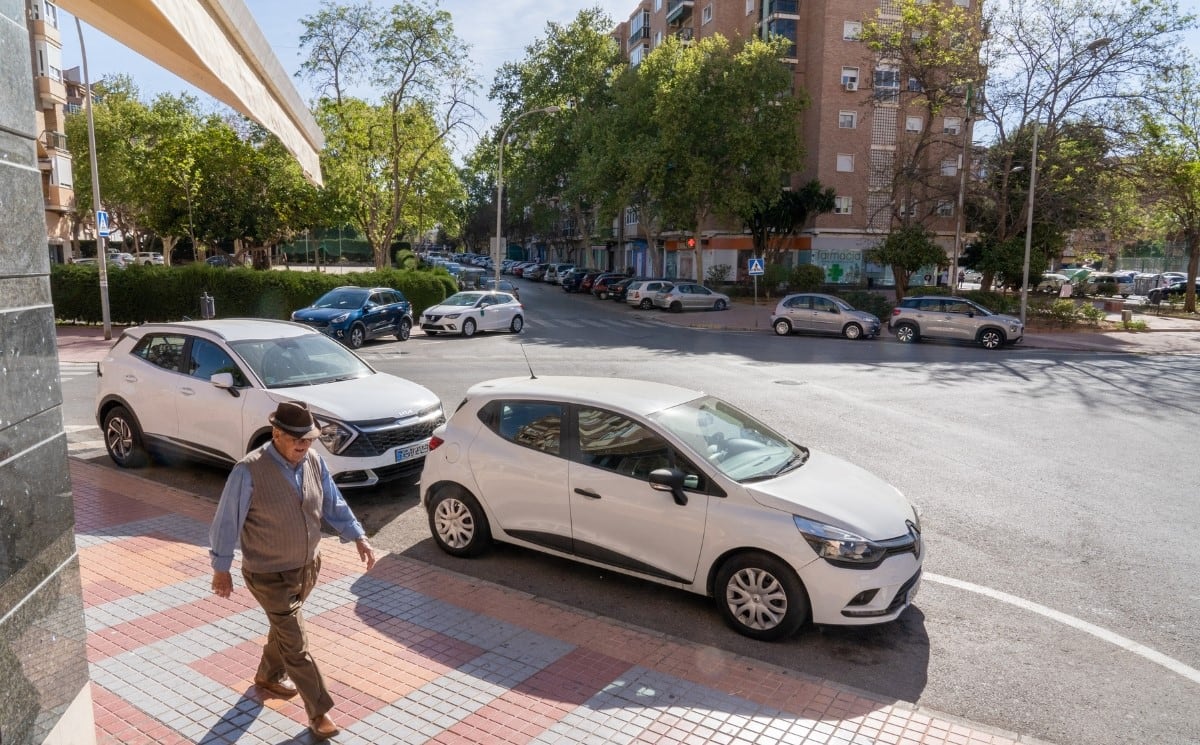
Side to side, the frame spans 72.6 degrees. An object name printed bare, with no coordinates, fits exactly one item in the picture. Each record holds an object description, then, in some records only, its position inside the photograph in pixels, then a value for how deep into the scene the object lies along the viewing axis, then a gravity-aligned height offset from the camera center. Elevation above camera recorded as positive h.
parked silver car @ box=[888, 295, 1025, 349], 25.23 -2.13
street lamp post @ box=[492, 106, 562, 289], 34.05 +0.33
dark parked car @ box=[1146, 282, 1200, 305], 43.18 -2.04
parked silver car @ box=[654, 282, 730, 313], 38.12 -2.01
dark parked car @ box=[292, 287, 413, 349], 22.06 -1.63
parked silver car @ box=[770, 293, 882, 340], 27.80 -2.14
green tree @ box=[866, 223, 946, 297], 34.53 +0.17
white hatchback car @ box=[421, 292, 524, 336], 25.95 -1.89
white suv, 7.91 -1.45
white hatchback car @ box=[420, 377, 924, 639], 5.35 -1.74
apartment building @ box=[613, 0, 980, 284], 48.28 +7.60
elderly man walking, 3.94 -1.34
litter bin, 23.27 -1.38
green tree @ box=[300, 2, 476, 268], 33.16 +6.00
